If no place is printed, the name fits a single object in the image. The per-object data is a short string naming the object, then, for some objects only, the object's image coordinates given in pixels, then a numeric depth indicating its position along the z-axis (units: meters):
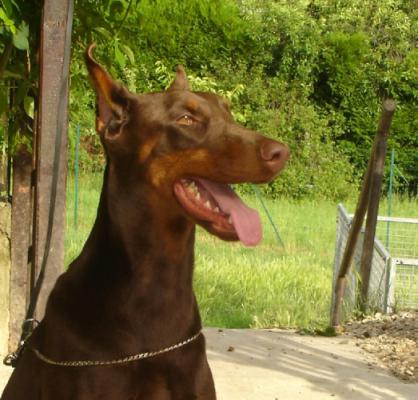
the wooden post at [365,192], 7.35
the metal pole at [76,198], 11.31
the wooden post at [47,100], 3.72
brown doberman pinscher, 2.39
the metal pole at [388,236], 10.30
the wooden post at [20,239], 5.79
